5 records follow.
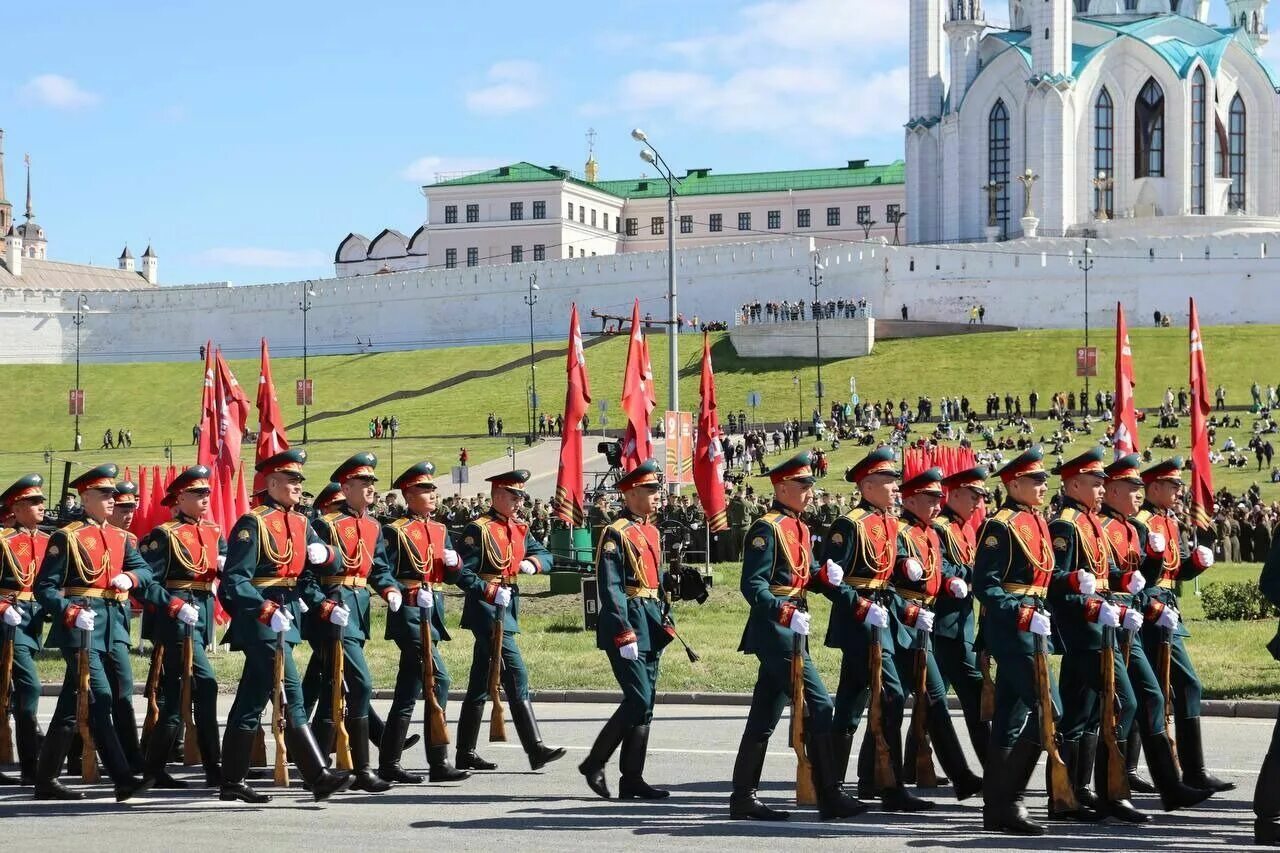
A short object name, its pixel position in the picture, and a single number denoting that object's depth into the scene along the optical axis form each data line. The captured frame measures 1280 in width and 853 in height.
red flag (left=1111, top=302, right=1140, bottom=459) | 22.70
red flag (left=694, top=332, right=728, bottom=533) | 25.80
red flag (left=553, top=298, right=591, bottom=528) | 23.51
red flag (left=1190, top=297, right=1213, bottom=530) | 21.44
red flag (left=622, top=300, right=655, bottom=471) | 25.34
